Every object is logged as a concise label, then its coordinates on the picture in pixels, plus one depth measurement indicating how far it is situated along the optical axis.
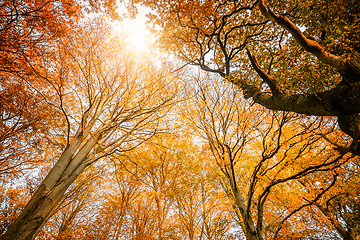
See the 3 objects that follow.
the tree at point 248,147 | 3.75
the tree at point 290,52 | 3.37
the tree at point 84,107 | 2.42
